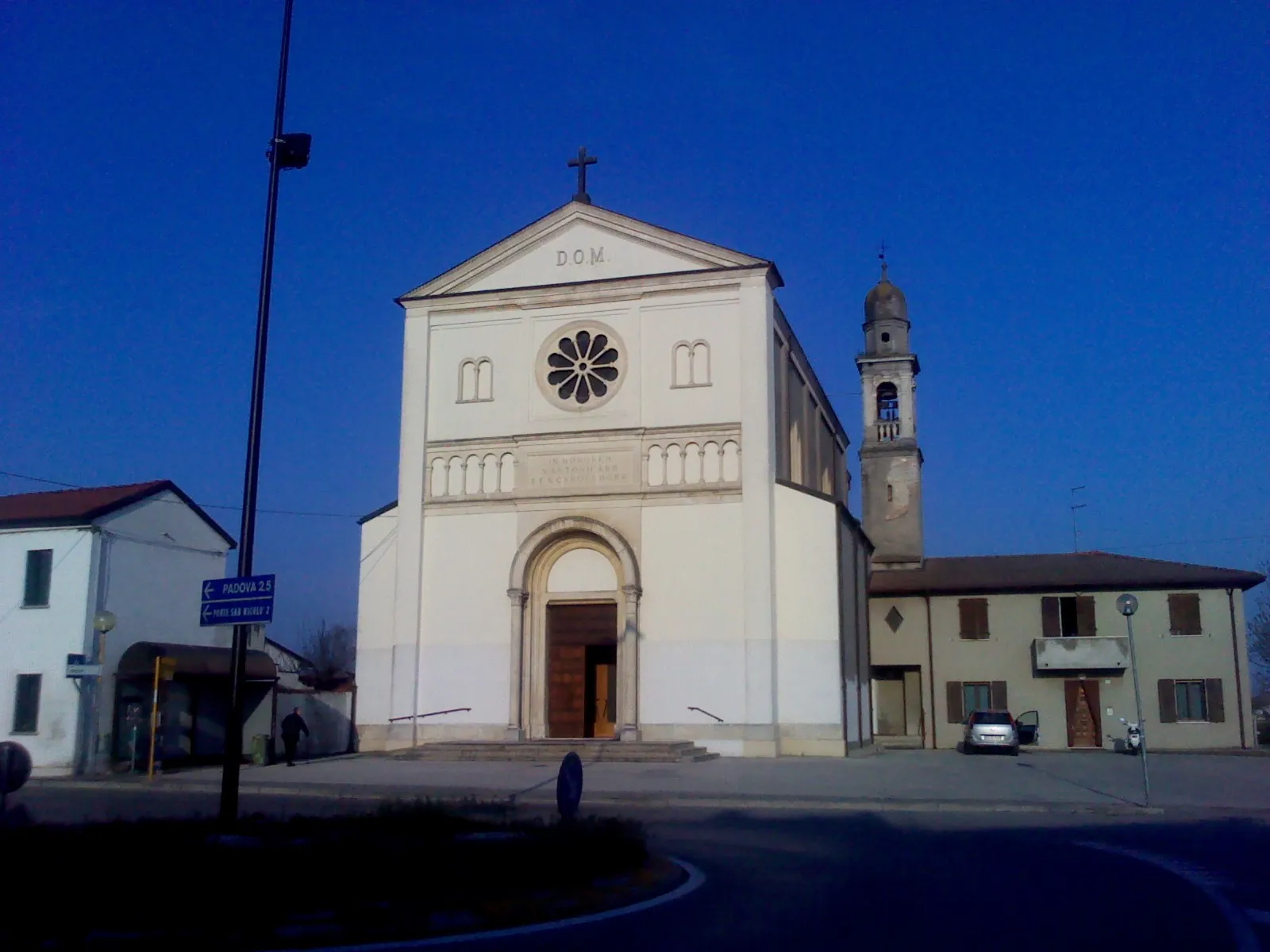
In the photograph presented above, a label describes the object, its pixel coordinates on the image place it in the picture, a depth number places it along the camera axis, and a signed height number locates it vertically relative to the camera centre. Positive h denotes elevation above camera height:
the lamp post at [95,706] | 26.31 -0.57
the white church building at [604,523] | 30.98 +4.44
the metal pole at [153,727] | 23.86 -0.95
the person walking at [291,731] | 27.72 -1.16
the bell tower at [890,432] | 49.62 +10.84
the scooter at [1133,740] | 38.45 -1.72
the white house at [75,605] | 26.52 +1.78
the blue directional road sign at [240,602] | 12.32 +0.85
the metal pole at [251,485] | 11.97 +2.16
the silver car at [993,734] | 37.25 -1.49
